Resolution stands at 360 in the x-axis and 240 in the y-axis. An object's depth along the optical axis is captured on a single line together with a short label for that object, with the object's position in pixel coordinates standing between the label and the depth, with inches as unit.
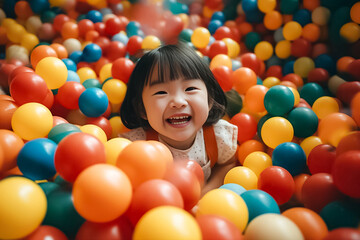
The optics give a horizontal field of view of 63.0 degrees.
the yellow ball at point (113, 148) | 27.8
